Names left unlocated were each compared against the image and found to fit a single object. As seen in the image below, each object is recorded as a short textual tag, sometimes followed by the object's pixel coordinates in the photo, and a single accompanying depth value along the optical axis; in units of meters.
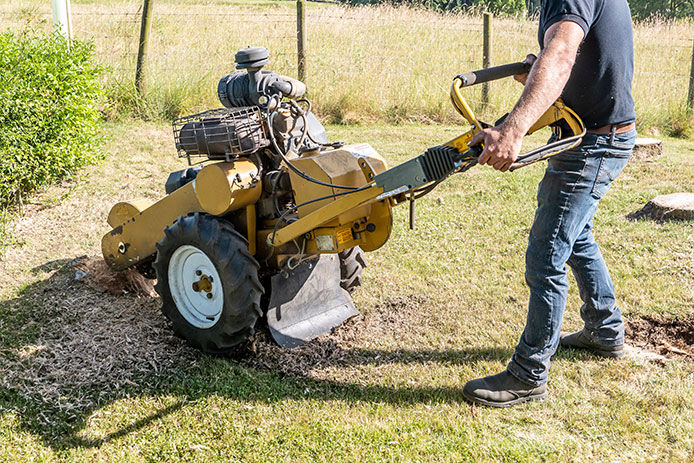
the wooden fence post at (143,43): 9.87
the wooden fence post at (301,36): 11.02
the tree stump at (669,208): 6.12
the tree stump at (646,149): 8.65
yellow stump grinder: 3.61
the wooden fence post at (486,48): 11.50
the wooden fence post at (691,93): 11.23
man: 2.85
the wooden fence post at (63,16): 7.90
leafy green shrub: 5.89
